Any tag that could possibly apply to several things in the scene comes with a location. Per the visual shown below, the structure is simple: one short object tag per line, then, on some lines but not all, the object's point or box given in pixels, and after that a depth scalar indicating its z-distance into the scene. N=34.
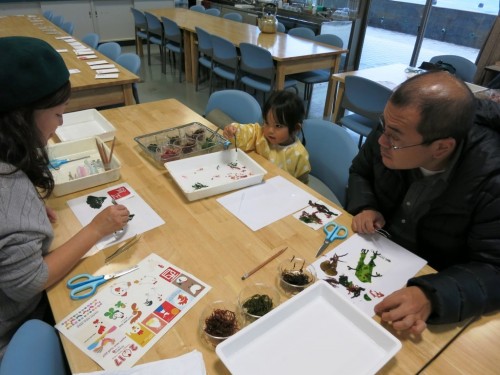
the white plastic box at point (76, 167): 1.27
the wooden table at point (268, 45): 3.57
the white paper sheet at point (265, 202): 1.21
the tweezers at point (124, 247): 1.02
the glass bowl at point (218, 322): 0.79
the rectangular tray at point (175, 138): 1.52
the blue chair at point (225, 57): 3.83
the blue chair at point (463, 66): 3.39
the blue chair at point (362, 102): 2.63
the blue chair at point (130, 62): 2.93
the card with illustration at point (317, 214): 1.20
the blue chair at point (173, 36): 4.73
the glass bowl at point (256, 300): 0.85
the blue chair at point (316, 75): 3.88
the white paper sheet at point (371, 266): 0.94
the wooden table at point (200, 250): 0.79
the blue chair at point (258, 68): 3.49
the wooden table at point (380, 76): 2.98
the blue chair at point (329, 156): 1.58
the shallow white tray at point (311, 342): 0.75
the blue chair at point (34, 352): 0.64
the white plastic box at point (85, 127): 1.66
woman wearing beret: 0.81
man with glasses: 0.87
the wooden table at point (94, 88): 2.45
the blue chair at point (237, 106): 2.04
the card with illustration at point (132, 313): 0.78
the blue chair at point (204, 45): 4.10
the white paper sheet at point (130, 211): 1.09
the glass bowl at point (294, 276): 0.94
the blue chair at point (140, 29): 5.41
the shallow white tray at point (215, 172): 1.32
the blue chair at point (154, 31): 5.08
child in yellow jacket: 1.65
